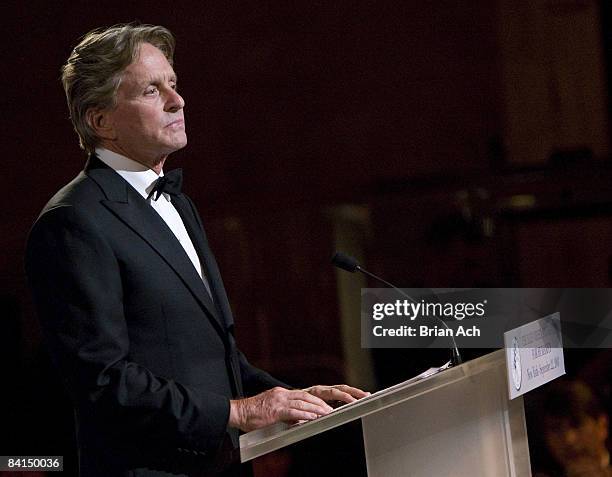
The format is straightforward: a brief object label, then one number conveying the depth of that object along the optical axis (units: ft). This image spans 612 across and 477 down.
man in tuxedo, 27.26
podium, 27.35
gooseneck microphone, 27.97
